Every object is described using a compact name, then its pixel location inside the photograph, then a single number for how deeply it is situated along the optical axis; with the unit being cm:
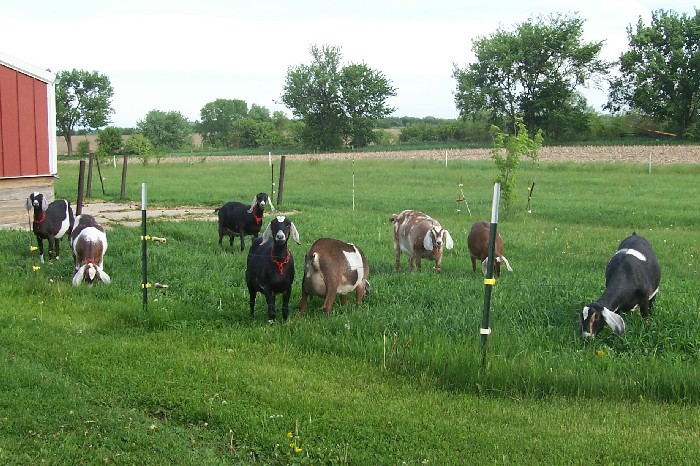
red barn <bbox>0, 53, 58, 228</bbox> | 1656
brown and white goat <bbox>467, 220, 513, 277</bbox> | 1130
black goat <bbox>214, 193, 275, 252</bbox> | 1427
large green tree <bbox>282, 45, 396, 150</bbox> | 8550
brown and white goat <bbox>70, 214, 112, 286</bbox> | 1048
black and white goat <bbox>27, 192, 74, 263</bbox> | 1303
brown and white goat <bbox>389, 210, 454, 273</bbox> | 1139
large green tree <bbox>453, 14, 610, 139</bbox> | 6975
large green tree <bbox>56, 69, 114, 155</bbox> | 8875
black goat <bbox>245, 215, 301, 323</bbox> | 857
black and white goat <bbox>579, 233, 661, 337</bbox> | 760
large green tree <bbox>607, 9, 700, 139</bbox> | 6178
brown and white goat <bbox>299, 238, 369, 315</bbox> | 878
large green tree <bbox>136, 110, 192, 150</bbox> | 10656
